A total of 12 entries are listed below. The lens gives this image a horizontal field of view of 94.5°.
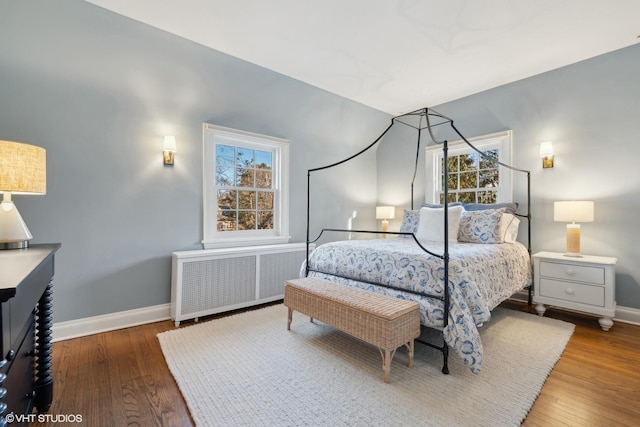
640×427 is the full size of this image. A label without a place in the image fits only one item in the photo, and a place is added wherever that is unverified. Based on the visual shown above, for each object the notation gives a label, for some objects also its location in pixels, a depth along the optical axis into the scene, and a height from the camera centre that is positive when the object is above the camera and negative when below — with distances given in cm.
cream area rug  154 -104
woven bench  181 -68
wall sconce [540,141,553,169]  323 +66
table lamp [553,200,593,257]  279 -3
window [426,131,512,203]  365 +55
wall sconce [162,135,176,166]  281 +61
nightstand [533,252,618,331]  260 -65
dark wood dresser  80 -46
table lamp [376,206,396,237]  454 -1
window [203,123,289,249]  319 +30
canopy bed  193 -42
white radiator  277 -66
